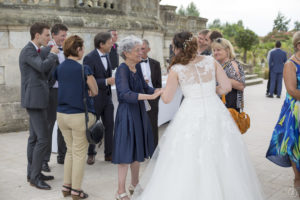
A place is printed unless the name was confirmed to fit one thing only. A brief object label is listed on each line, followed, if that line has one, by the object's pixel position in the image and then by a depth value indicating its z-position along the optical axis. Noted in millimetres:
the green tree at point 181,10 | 89156
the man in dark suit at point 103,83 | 4812
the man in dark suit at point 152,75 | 4840
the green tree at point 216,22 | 105250
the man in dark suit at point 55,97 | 4699
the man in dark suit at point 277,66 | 11820
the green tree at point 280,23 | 94250
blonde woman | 4051
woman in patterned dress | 3779
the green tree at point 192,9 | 91750
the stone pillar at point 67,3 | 7235
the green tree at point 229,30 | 76562
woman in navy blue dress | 3559
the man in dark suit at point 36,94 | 4012
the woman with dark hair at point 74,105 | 3605
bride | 2984
